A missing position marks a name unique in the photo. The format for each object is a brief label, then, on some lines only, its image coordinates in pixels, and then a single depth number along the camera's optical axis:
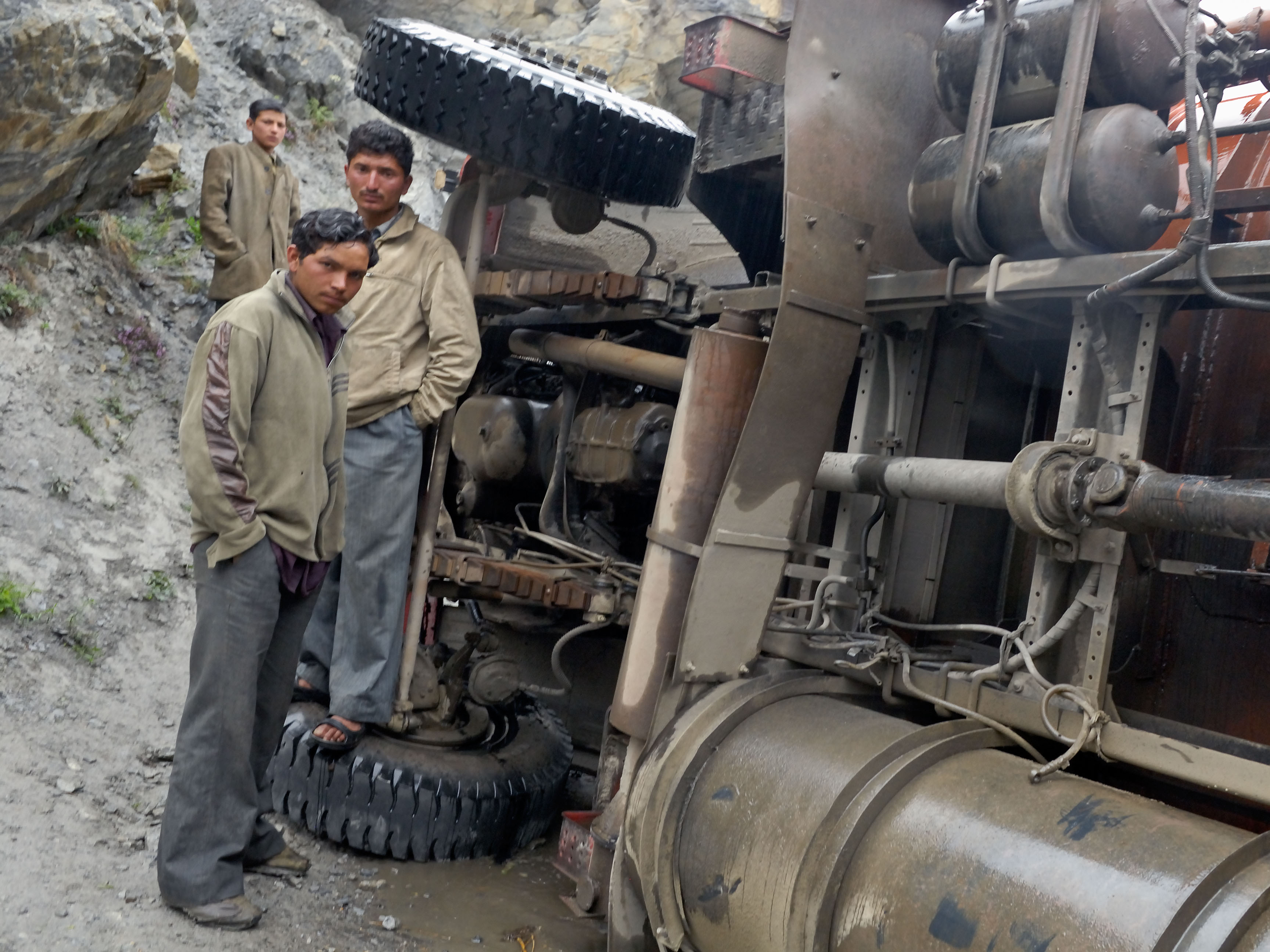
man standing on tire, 3.64
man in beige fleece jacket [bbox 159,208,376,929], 2.77
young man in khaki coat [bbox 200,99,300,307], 5.96
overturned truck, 2.25
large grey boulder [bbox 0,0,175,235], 5.39
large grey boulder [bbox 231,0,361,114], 9.67
